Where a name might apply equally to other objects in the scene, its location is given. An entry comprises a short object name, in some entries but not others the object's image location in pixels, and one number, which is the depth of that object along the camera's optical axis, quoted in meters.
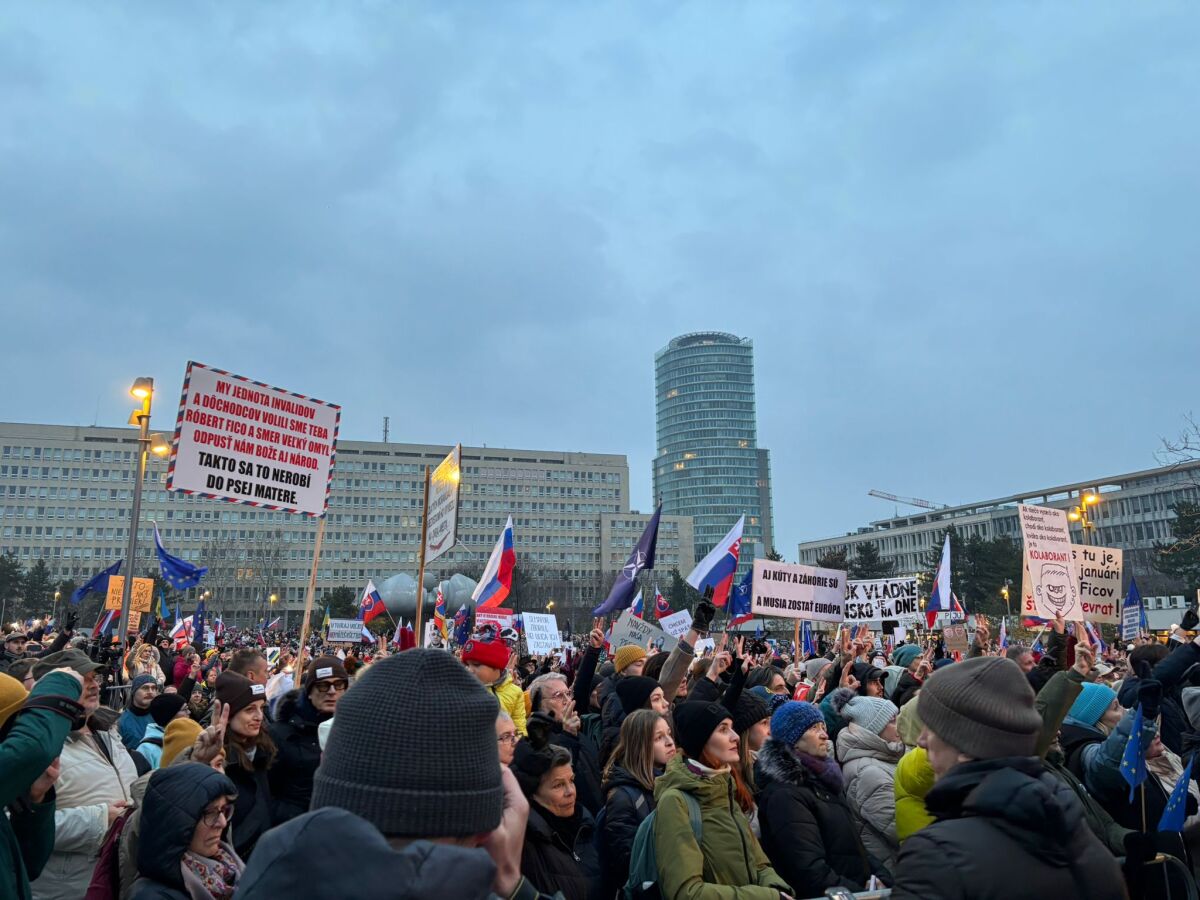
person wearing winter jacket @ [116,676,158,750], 8.27
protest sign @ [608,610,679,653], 13.24
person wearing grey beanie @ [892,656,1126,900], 2.33
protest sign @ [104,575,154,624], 19.23
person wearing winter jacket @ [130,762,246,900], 3.33
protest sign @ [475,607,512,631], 16.06
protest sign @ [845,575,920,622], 17.14
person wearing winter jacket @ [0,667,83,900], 3.09
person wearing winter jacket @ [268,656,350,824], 5.41
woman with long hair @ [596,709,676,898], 4.85
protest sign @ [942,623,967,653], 15.87
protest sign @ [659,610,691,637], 17.98
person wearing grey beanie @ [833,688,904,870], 5.11
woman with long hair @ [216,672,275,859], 4.98
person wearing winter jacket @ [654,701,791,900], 3.97
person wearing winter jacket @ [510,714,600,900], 3.91
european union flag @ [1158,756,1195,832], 4.52
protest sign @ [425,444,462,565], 10.34
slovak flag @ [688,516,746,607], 15.04
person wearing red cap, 6.52
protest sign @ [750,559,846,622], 14.08
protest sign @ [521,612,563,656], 17.89
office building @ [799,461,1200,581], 102.25
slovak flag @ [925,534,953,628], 19.64
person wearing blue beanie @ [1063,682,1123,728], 6.19
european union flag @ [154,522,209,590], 19.05
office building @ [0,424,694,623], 125.44
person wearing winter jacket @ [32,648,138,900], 4.44
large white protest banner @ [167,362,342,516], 8.05
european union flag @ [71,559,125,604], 21.06
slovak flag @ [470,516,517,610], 13.90
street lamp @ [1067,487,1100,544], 19.52
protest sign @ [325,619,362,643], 27.84
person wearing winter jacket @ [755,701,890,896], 4.50
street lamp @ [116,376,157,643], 12.46
